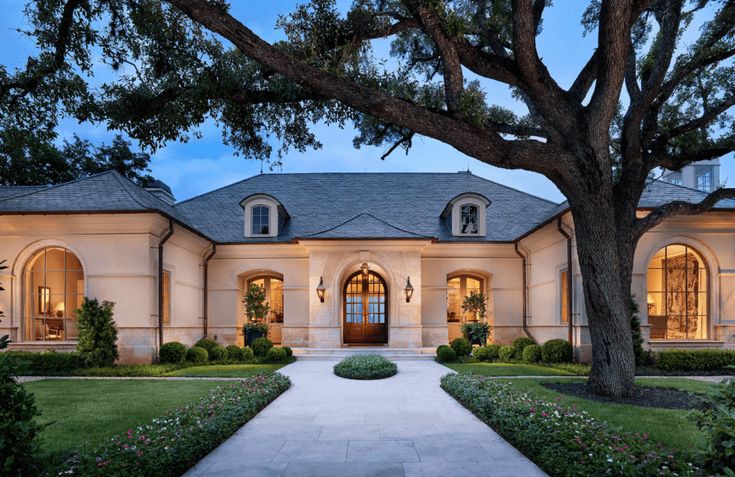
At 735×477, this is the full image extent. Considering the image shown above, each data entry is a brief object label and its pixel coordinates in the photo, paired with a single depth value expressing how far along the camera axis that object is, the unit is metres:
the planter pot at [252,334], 18.36
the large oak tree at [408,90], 6.26
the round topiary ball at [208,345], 16.70
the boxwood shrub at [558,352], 14.77
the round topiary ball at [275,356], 15.76
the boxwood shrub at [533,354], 15.46
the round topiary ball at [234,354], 16.06
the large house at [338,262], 14.55
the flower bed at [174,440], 4.72
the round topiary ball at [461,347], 16.52
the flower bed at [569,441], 4.68
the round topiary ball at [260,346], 16.47
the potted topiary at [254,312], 18.38
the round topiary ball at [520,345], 16.30
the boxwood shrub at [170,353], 14.69
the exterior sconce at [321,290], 17.97
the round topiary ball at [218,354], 16.12
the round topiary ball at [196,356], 15.55
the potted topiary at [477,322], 17.84
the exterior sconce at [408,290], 17.88
